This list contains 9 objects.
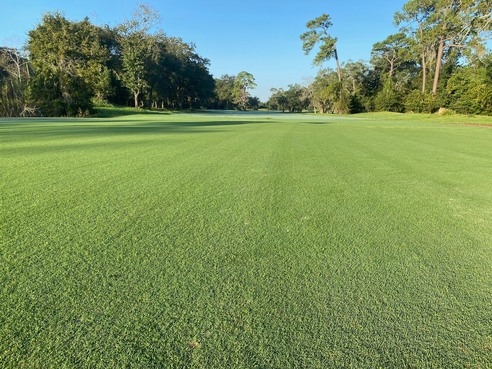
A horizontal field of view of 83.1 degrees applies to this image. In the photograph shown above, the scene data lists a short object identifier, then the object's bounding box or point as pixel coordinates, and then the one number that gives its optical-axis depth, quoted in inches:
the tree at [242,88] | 3467.0
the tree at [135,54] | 1533.0
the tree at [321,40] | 1891.6
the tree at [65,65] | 1007.6
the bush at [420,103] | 1464.4
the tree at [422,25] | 1501.0
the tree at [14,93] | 923.4
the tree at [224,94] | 3410.9
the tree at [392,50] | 1812.3
